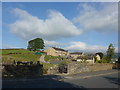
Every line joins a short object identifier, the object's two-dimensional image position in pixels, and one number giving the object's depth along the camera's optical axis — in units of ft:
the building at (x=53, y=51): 175.88
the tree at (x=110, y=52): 93.99
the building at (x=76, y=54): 202.68
